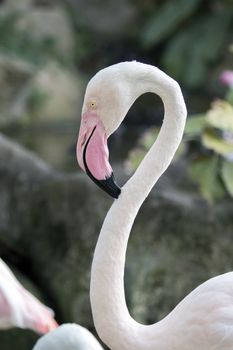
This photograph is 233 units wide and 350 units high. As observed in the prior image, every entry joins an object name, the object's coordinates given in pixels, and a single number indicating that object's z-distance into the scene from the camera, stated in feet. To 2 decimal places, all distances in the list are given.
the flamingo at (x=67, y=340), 17.66
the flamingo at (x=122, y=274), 15.17
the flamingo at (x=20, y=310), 17.87
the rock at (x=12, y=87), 65.82
